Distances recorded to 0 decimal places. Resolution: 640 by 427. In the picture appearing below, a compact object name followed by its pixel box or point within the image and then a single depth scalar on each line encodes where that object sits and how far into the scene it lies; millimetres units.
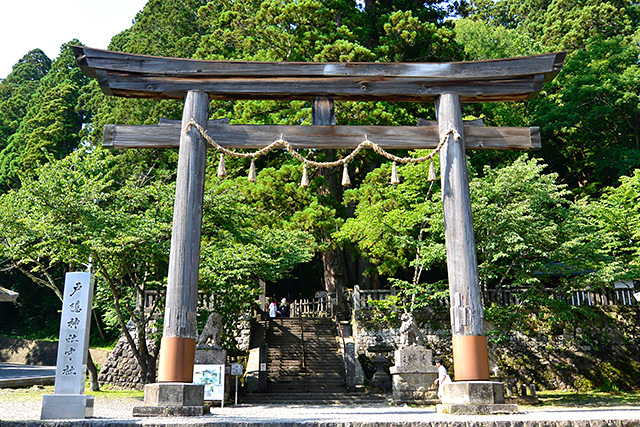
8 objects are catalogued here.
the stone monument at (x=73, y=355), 6750
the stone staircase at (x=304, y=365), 14661
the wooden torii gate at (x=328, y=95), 8172
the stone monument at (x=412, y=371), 12469
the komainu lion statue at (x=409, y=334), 12977
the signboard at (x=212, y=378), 10406
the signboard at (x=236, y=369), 13289
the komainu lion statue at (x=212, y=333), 12641
